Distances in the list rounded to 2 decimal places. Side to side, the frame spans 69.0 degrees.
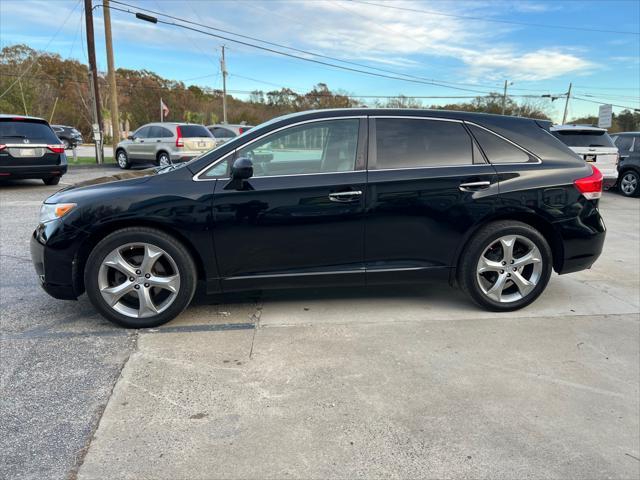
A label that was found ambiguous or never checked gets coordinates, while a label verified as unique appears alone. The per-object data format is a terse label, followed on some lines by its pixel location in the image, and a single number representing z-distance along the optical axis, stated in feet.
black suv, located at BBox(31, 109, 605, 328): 11.76
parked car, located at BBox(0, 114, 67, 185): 33.24
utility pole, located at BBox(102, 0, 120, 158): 60.23
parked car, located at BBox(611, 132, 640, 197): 39.68
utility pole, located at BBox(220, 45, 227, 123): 153.38
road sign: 97.17
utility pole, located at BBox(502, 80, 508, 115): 199.72
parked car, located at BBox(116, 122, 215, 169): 48.39
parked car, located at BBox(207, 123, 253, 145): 65.96
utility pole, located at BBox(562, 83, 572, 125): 205.98
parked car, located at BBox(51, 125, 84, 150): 100.29
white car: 35.24
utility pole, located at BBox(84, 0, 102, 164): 57.00
